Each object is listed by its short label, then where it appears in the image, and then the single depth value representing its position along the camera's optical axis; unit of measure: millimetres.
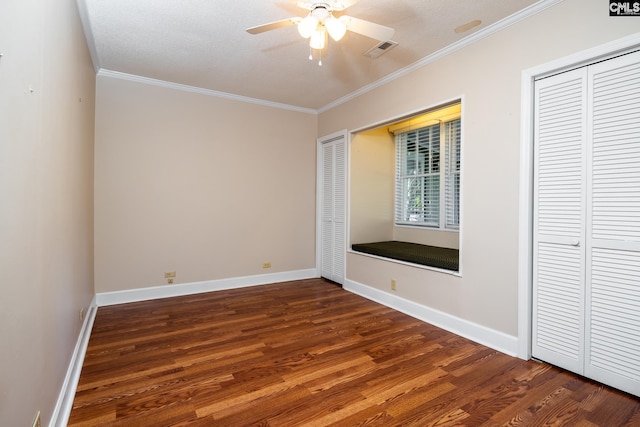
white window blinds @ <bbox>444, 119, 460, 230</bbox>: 4070
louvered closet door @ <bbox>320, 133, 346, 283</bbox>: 4650
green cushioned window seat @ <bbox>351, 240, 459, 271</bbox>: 3165
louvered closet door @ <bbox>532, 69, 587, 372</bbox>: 2211
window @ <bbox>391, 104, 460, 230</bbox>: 4113
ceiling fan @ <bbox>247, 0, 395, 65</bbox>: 2129
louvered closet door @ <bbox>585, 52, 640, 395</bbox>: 1976
